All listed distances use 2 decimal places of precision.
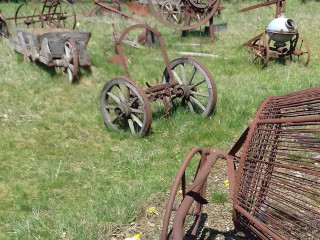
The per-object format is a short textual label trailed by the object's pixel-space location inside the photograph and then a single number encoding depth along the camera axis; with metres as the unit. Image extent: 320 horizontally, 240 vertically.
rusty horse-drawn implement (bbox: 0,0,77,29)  9.85
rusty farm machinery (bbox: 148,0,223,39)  10.23
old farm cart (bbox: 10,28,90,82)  7.04
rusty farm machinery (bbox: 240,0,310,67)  8.22
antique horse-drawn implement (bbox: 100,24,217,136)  4.96
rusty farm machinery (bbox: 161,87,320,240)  2.38
